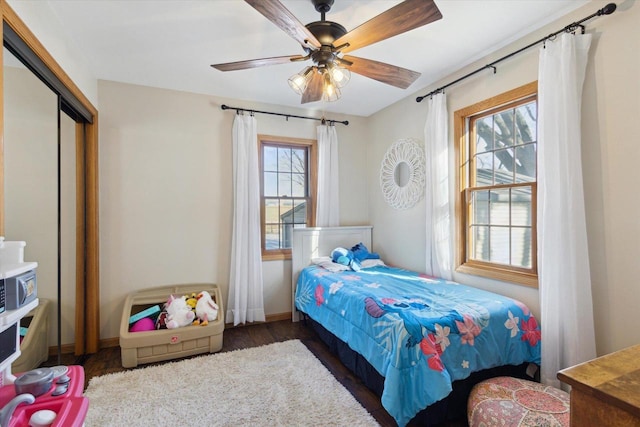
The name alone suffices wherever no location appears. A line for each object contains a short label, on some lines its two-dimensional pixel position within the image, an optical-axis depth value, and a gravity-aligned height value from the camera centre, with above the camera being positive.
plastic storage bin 2.60 -1.11
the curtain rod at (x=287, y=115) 3.49 +1.23
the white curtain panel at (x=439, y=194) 2.95 +0.19
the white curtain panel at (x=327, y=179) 3.92 +0.46
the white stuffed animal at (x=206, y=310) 2.93 -0.93
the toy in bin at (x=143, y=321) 2.79 -0.99
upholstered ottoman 1.56 -1.04
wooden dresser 0.77 -0.47
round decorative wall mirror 3.38 +0.48
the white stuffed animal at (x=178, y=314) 2.79 -0.93
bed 1.75 -0.81
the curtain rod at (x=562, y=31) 1.82 +1.22
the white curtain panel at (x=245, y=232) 3.44 -0.20
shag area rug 1.92 -1.29
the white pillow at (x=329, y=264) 3.39 -0.59
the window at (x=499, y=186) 2.40 +0.23
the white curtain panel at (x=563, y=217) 1.90 -0.03
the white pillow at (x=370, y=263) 3.60 -0.58
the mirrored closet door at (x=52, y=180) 1.52 +0.23
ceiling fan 1.46 +0.97
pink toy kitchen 0.90 -0.57
